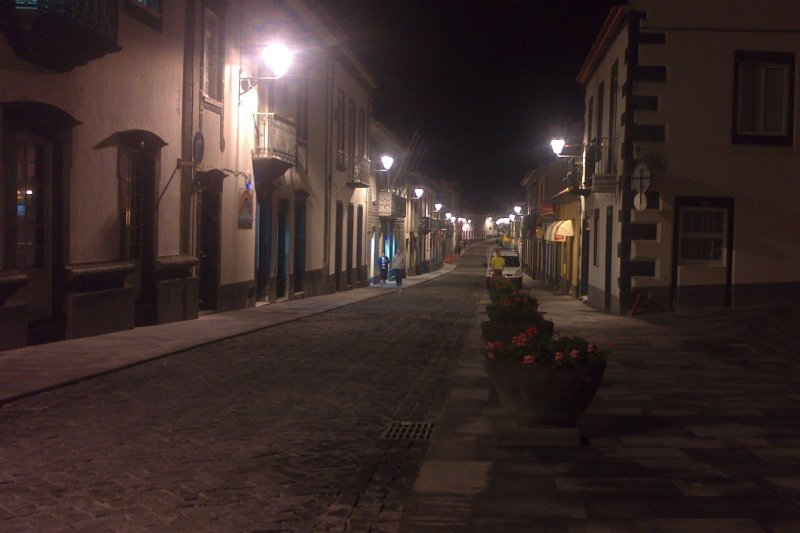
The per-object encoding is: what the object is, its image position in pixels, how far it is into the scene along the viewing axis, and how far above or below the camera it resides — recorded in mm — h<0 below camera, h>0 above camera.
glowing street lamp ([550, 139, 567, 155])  27750 +3207
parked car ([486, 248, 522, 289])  39781 -1154
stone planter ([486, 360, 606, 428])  7316 -1252
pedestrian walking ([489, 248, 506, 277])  36281 -875
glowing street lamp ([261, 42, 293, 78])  20797 +4457
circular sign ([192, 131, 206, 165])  19219 +2041
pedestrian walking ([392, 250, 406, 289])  42594 -1203
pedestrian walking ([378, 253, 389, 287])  44844 -1329
